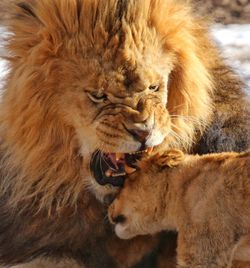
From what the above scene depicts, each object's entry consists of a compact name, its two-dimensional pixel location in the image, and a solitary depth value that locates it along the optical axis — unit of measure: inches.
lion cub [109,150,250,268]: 249.3
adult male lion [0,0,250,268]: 250.4
